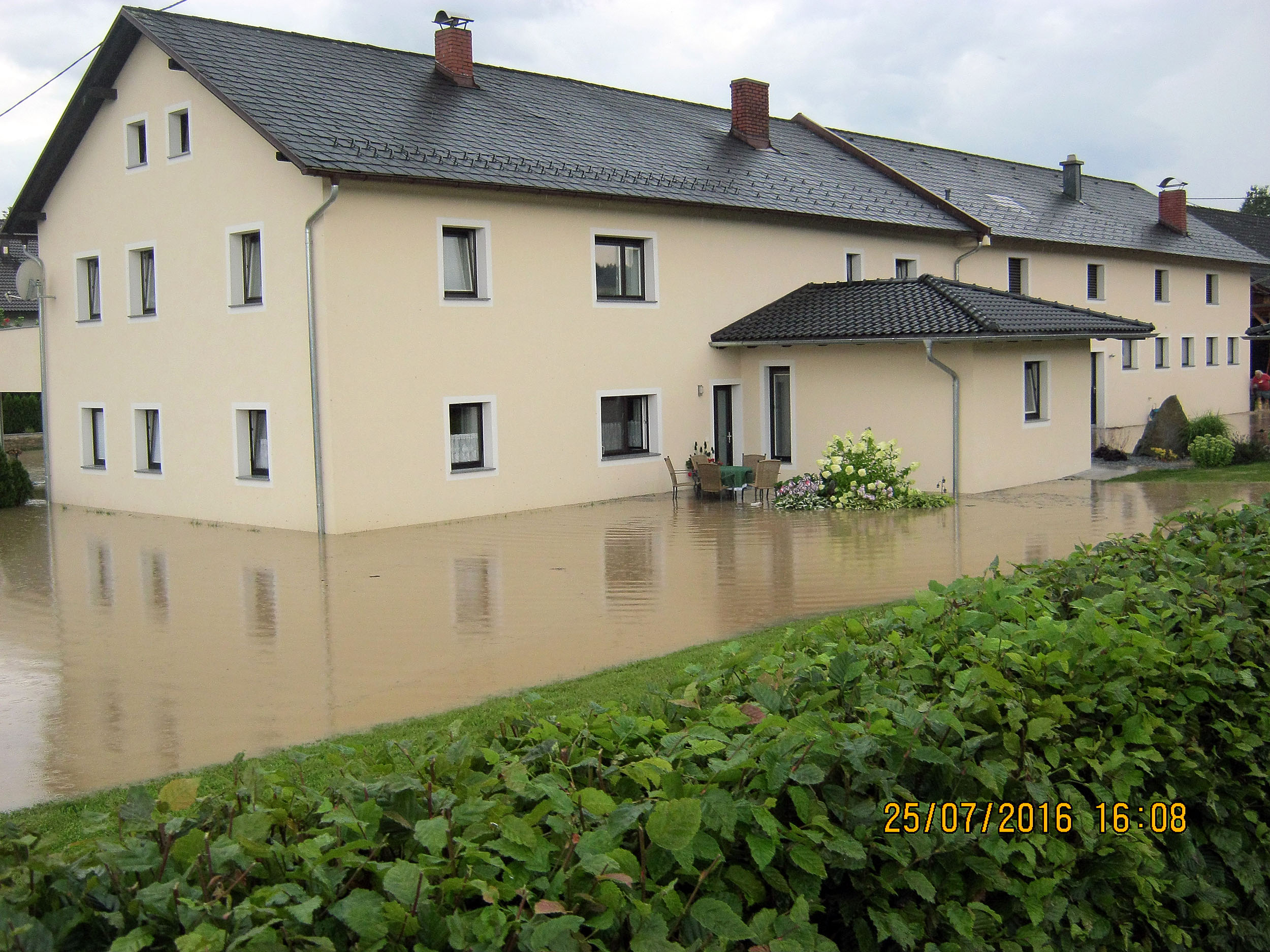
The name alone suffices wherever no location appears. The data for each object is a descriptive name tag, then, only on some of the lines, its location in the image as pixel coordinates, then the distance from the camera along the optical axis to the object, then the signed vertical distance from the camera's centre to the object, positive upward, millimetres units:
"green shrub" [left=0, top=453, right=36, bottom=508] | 22312 -1167
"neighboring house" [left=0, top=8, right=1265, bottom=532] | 17359 +1671
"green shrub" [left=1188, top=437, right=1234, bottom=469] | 23781 -1194
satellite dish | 22625 +2637
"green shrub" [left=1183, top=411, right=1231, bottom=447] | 25406 -762
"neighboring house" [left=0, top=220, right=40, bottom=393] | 23734 +1192
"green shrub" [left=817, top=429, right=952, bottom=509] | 19234 -1247
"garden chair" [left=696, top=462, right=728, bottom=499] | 20047 -1235
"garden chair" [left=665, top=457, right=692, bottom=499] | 19984 -1328
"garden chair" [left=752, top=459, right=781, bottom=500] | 19891 -1173
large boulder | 25672 -824
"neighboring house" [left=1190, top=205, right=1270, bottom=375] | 46094 +6123
